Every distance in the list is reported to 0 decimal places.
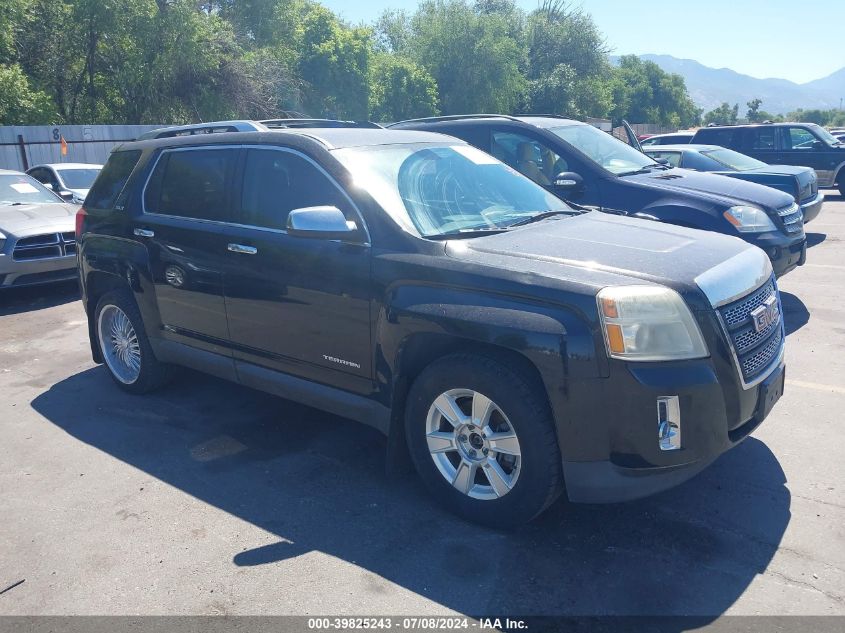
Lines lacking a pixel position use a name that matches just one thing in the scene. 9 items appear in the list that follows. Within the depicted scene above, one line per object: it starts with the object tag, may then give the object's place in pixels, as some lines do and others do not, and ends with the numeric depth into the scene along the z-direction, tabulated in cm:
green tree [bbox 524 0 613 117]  5641
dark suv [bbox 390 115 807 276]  731
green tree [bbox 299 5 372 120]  4159
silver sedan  886
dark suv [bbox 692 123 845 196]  1639
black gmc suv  324
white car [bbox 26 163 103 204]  1260
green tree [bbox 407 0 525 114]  4847
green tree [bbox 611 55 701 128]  7840
